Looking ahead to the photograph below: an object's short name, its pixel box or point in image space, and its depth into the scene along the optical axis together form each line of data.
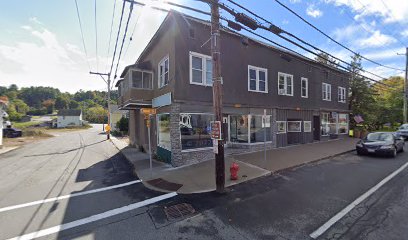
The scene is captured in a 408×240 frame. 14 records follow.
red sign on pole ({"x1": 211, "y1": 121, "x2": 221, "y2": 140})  6.33
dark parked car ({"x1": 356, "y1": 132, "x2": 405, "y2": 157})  11.26
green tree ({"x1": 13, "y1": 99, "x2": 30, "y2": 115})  94.15
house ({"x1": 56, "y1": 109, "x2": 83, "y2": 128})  68.56
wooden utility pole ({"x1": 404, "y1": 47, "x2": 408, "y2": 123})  25.12
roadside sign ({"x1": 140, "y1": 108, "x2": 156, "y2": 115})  8.84
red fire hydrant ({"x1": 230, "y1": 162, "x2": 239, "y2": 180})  7.61
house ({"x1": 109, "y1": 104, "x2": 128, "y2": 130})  42.47
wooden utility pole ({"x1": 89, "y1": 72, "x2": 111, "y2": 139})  25.76
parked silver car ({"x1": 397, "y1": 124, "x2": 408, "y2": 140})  19.31
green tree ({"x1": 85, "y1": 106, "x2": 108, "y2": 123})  89.98
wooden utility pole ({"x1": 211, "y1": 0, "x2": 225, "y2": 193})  6.39
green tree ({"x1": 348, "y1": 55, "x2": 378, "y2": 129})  23.42
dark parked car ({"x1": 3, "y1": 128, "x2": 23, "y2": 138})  29.13
